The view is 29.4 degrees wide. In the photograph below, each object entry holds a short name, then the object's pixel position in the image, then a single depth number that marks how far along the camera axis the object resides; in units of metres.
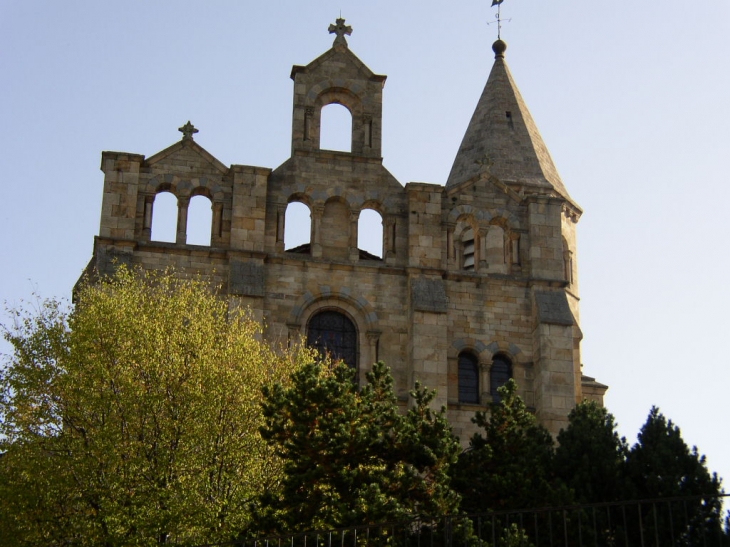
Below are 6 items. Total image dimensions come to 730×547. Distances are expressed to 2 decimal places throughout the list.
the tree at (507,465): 26.84
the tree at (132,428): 27.72
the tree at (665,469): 26.61
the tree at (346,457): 25.16
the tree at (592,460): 27.73
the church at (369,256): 36.47
